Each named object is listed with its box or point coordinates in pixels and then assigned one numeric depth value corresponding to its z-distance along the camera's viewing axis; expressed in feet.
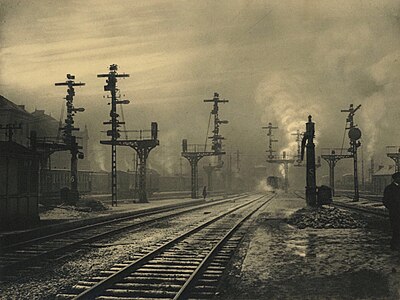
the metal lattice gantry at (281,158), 226.89
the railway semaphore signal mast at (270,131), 250.49
